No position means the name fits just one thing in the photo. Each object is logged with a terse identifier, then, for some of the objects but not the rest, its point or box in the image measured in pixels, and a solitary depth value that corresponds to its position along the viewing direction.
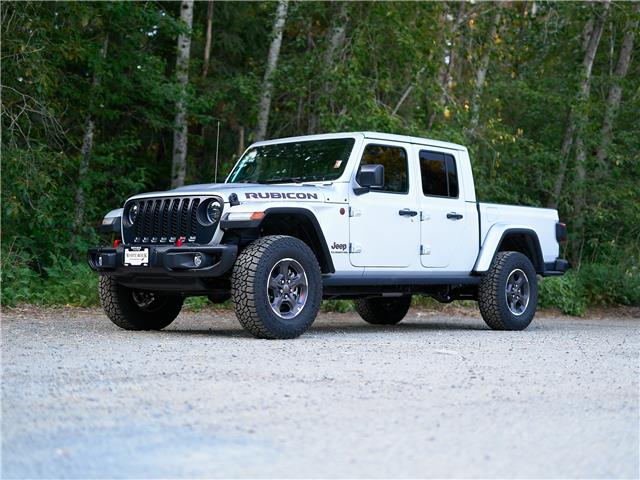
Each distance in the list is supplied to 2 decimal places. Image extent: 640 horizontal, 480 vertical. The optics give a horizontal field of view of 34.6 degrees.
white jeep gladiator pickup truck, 9.24
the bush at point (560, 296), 17.19
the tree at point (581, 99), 20.84
